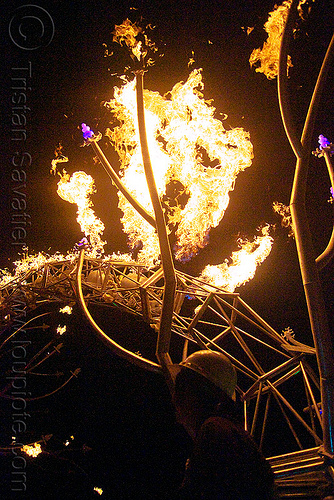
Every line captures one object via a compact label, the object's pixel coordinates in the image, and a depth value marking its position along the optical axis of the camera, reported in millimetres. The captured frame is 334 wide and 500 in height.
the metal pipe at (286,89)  4105
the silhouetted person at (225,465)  2809
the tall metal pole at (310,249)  3479
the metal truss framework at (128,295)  6312
